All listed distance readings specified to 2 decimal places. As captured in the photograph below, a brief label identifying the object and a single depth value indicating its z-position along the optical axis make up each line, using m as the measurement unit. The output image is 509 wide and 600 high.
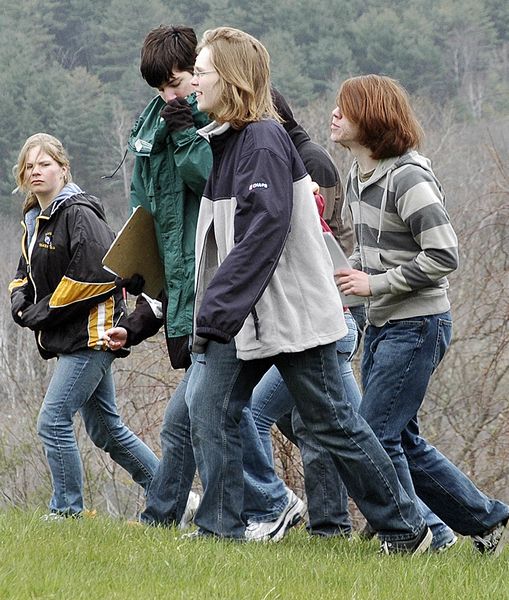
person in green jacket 10.44
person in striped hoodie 9.98
